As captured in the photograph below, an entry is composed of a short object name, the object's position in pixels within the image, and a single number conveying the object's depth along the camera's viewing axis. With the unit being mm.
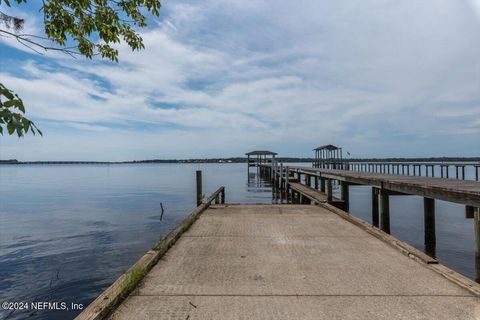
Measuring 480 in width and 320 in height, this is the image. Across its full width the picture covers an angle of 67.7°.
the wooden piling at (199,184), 15828
